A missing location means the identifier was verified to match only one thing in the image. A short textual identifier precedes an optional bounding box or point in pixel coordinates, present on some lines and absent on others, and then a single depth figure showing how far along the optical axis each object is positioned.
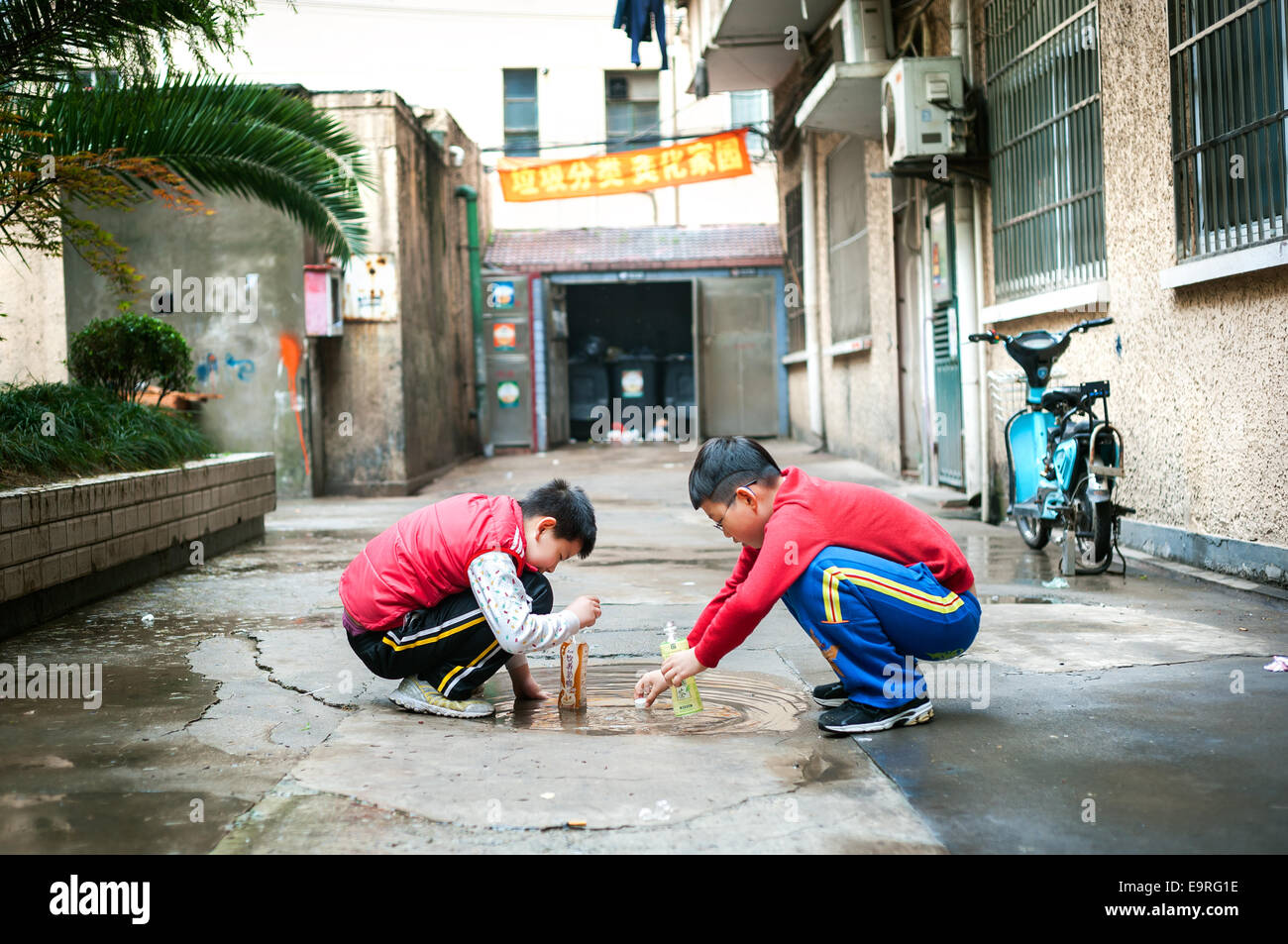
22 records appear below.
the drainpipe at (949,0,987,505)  8.51
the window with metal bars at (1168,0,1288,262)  4.90
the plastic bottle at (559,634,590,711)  3.56
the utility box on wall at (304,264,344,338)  11.02
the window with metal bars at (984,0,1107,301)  6.79
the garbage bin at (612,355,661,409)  21.69
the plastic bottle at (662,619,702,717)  3.38
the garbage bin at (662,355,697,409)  21.86
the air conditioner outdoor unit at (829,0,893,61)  9.76
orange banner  16.25
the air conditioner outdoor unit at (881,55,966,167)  8.13
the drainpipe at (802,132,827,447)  14.80
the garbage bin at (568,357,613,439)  21.81
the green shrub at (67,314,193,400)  7.54
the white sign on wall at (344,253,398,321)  11.63
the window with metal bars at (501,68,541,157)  19.59
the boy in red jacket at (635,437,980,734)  3.04
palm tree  5.06
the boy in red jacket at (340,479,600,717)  3.29
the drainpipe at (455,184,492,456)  16.28
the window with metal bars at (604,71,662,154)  19.73
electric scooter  5.63
